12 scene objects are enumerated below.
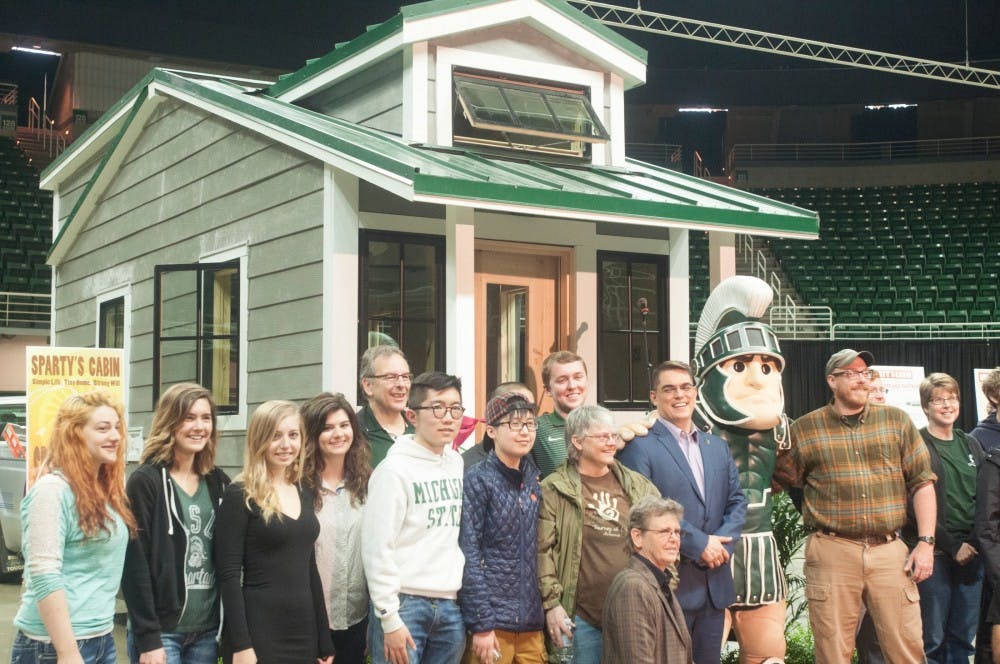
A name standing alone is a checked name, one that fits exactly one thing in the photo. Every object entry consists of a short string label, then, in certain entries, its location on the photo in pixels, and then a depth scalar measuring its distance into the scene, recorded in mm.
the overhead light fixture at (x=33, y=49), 28688
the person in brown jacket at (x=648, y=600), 4367
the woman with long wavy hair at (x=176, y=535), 4184
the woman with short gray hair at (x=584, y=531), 4832
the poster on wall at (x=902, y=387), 11914
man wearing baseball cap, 5766
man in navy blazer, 5051
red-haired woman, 3861
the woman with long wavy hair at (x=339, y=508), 4723
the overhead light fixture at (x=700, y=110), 32875
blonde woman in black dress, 4273
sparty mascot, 5414
